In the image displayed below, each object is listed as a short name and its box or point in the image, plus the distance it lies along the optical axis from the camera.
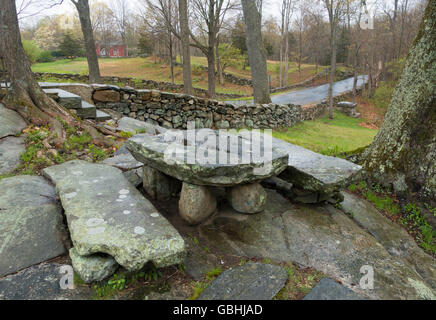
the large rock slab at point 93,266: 2.12
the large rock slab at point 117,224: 2.14
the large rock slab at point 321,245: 2.47
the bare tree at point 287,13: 27.79
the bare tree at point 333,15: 15.66
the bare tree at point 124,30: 45.34
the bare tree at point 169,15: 14.98
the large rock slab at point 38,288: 2.00
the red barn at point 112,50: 48.66
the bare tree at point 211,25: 14.79
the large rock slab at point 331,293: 2.03
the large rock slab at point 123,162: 4.31
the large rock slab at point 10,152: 4.04
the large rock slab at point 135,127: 6.45
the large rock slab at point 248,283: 2.12
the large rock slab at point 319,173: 3.40
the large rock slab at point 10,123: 4.72
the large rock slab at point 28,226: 2.35
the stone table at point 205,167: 2.87
